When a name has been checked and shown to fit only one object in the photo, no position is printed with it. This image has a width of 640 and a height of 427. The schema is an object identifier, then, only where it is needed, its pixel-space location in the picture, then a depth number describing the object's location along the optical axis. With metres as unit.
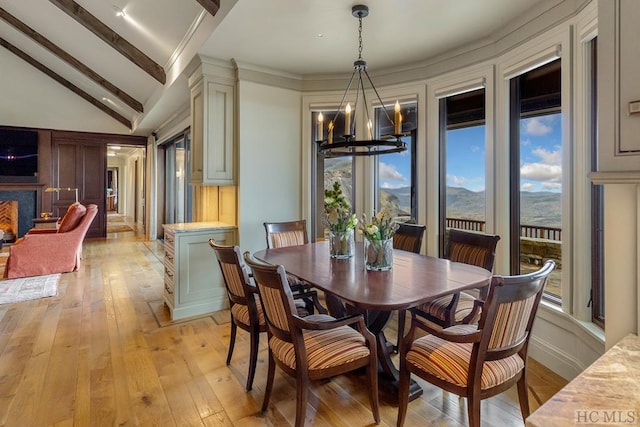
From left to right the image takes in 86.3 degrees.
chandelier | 2.23
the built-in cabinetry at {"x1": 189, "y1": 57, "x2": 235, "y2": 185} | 3.71
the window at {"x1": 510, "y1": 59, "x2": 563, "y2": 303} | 2.70
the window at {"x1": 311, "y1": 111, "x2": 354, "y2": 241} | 4.38
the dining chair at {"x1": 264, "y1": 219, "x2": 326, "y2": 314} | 3.47
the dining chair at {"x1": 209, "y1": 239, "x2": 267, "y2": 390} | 2.20
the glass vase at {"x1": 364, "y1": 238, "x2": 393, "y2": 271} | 2.30
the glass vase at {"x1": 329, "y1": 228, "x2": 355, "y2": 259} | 2.69
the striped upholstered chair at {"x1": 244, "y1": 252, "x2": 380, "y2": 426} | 1.72
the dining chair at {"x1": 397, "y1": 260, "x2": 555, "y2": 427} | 1.49
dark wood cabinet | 8.21
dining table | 1.77
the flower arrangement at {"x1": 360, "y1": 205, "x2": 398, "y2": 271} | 2.25
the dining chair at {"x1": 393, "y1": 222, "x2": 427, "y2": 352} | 3.12
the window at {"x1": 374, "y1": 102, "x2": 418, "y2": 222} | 3.92
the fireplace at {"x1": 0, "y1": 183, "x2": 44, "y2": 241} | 7.63
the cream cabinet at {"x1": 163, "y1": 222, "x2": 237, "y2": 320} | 3.53
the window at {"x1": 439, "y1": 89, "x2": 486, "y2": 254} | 3.39
